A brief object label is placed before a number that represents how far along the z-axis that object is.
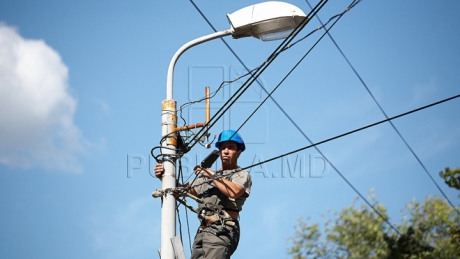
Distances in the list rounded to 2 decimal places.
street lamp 12.63
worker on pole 11.41
